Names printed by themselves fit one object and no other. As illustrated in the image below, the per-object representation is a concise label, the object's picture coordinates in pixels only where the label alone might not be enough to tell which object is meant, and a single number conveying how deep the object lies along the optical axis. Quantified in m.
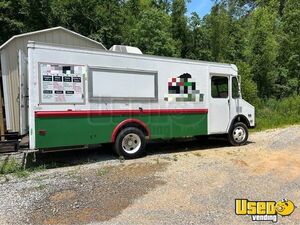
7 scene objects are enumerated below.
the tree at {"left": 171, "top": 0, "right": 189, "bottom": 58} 12.95
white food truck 4.91
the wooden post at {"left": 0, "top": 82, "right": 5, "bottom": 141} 5.86
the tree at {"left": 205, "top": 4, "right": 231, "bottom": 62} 12.84
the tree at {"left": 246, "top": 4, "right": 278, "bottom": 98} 13.95
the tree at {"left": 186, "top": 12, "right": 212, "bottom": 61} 12.91
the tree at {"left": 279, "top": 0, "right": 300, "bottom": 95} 14.97
